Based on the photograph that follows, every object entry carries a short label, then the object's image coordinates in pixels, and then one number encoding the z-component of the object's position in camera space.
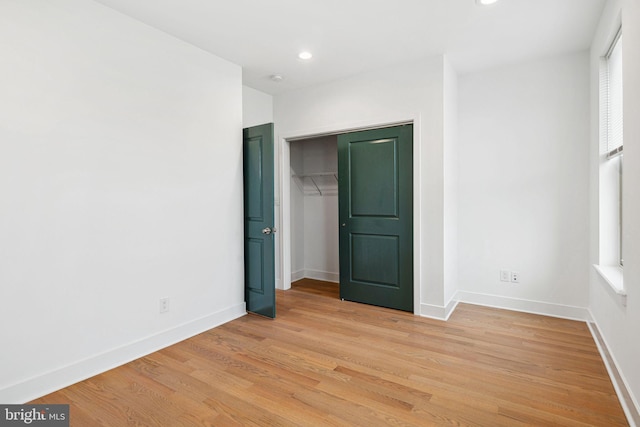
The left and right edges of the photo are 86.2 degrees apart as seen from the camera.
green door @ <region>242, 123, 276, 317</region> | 3.32
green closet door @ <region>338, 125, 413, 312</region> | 3.53
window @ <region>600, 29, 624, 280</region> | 2.61
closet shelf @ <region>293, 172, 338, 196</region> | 4.88
